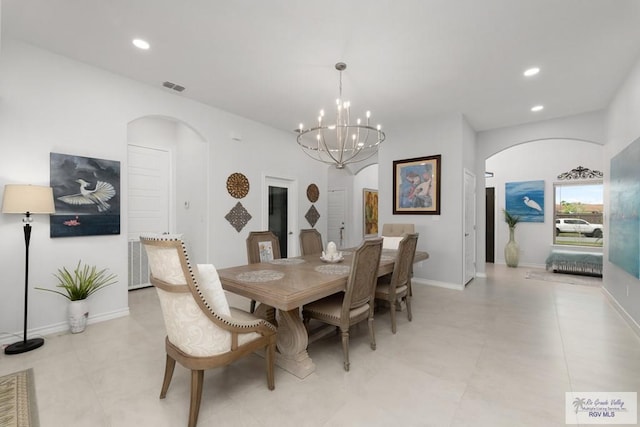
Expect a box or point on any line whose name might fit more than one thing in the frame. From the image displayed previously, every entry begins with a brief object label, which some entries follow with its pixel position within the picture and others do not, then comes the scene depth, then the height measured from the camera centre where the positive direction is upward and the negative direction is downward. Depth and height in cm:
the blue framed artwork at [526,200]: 657 +35
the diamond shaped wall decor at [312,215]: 600 -3
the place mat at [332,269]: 255 -52
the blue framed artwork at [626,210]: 277 +5
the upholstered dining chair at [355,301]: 225 -77
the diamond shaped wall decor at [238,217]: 464 -6
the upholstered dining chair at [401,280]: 291 -72
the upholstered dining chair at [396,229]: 479 -26
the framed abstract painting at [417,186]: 482 +51
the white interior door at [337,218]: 751 -11
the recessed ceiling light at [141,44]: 272 +167
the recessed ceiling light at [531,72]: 318 +164
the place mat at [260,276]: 233 -54
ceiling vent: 360 +166
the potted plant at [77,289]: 292 -81
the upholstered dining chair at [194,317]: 152 -61
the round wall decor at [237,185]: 462 +48
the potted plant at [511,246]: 655 -75
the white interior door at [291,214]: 567 -1
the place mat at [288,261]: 307 -54
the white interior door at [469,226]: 481 -22
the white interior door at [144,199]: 450 +23
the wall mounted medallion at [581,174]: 602 +89
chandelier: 549 +163
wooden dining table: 195 -56
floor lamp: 249 +6
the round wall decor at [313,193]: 602 +46
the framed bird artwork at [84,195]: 295 +20
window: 609 +3
